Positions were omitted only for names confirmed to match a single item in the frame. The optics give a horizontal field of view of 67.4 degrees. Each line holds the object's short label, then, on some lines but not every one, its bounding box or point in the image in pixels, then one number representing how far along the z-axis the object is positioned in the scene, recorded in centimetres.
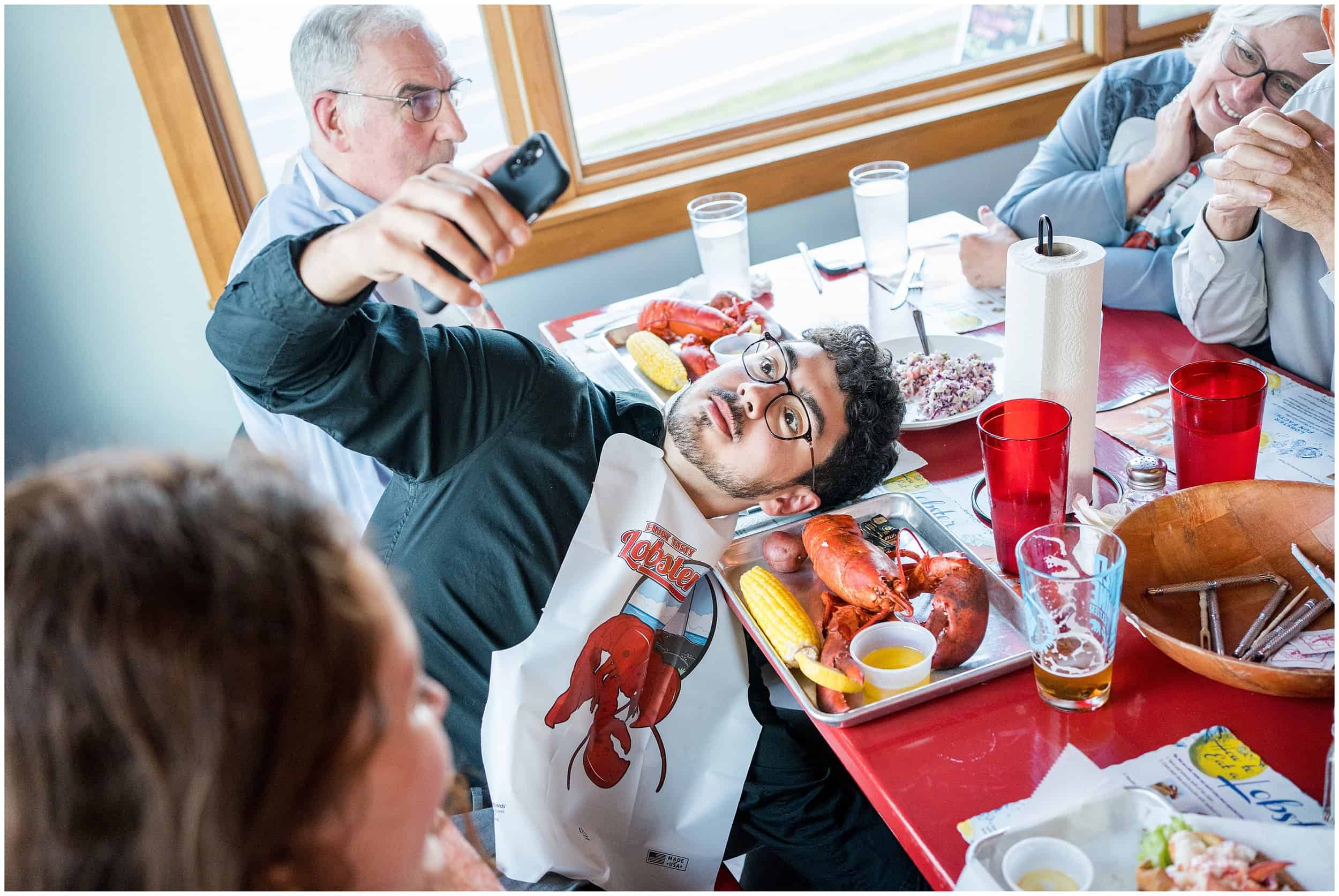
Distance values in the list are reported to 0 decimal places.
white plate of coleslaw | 172
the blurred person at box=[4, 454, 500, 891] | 57
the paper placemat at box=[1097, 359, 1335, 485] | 141
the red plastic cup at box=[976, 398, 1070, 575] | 125
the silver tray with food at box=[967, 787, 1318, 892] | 84
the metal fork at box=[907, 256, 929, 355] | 192
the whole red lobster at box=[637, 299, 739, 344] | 216
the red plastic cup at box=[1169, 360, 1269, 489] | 129
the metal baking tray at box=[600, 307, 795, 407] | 206
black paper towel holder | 125
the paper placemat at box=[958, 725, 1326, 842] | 91
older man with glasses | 200
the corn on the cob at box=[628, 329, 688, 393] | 200
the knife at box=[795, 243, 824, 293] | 236
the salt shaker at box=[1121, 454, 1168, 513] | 137
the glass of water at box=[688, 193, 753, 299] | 225
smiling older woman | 192
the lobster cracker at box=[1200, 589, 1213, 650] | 110
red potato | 142
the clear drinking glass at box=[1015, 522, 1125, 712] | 103
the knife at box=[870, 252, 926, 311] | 213
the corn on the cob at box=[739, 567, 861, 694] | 117
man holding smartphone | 134
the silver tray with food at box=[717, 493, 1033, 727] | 116
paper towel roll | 127
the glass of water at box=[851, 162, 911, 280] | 219
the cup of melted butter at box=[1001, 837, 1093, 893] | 87
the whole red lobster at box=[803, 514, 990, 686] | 119
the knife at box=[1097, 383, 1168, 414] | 166
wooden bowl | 115
